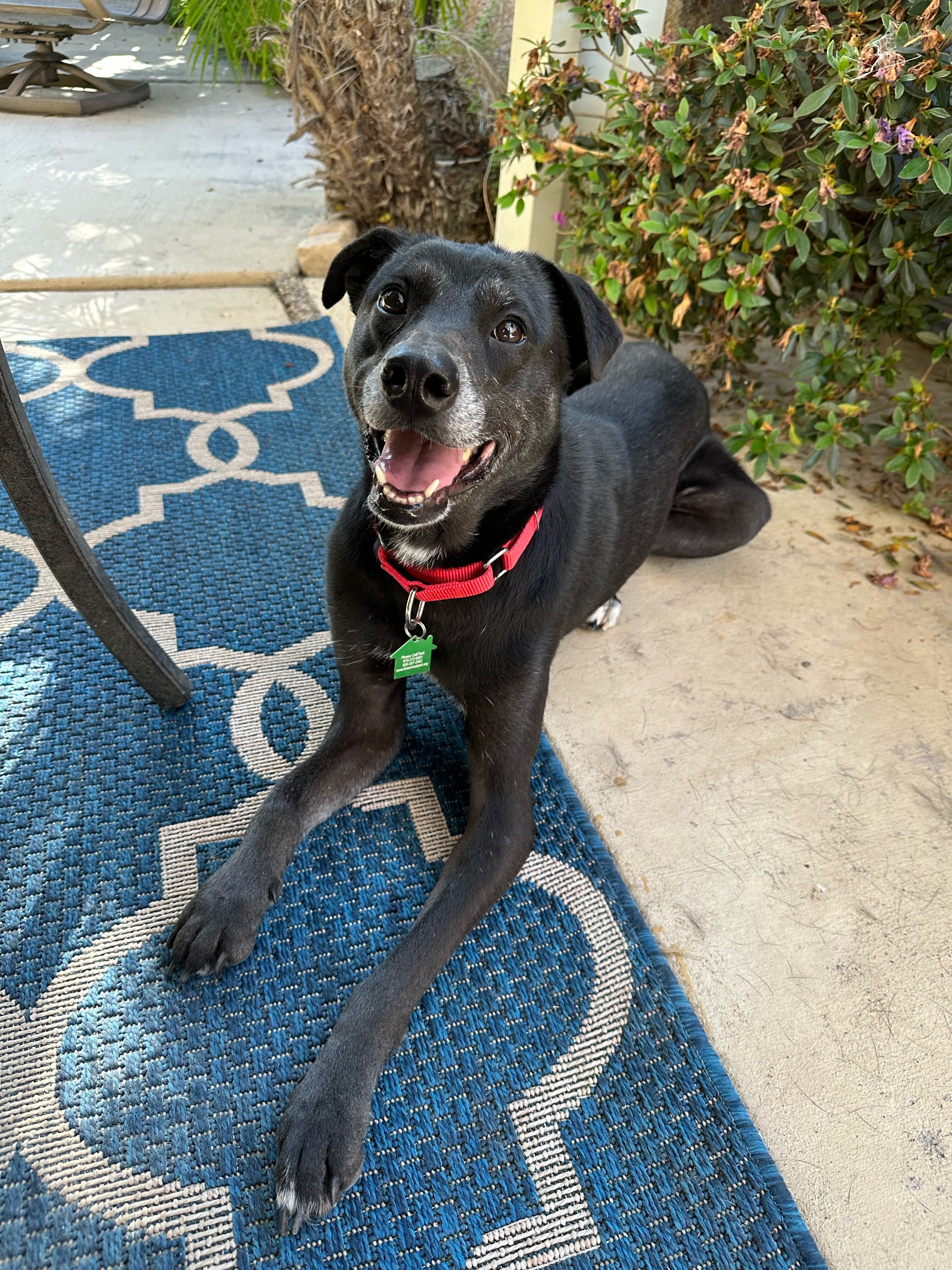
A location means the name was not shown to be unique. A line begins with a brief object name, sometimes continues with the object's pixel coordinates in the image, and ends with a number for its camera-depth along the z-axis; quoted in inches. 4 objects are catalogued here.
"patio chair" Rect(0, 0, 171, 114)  81.9
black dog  20.6
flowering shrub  31.8
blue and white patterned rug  18.4
